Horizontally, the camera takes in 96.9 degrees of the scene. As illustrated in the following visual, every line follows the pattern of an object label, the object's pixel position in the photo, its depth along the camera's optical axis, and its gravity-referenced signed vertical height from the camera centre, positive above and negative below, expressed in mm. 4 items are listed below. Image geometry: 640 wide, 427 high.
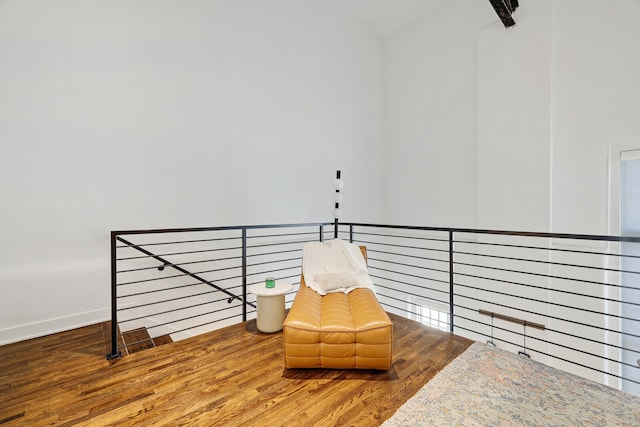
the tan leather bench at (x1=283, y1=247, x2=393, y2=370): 1886 -871
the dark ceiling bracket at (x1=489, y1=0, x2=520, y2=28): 3157 +2342
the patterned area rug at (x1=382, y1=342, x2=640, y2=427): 1518 -1097
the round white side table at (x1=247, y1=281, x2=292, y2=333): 2574 -880
